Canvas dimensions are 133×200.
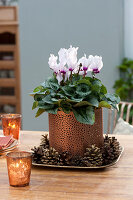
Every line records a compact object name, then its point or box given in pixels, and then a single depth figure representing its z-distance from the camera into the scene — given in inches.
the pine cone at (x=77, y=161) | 59.4
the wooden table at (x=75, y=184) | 52.6
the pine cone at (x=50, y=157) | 59.7
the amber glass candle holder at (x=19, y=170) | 54.6
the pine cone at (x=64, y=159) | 59.5
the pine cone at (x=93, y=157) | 58.9
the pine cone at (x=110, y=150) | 59.8
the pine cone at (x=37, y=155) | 60.4
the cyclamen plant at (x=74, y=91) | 58.9
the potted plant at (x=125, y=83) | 138.3
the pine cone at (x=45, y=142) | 63.9
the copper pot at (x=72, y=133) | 60.1
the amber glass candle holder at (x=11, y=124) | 68.4
